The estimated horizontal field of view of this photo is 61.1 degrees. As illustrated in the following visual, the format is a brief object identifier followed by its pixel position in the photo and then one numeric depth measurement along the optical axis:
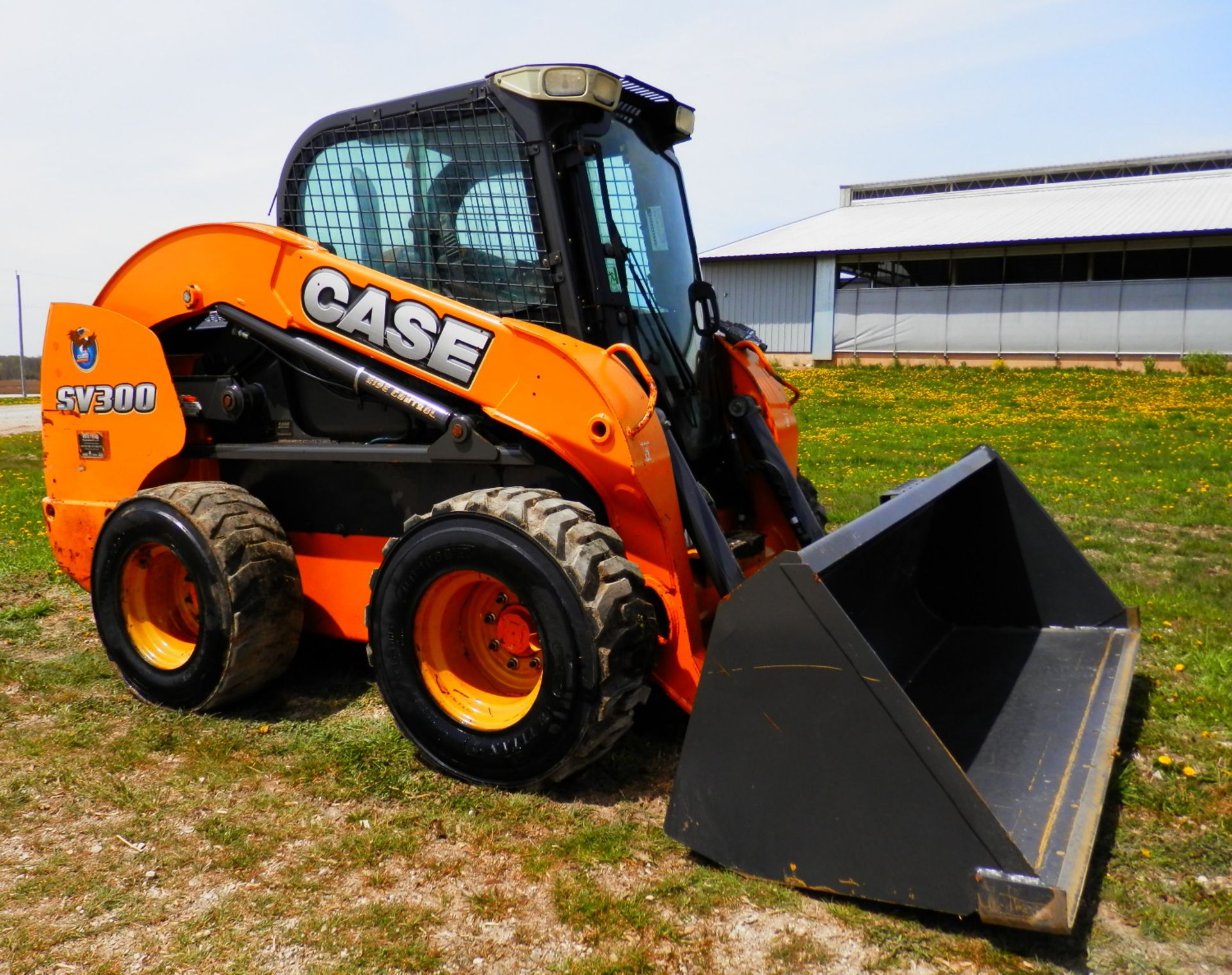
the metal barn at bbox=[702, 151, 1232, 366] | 23.17
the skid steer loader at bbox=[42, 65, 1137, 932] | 2.86
